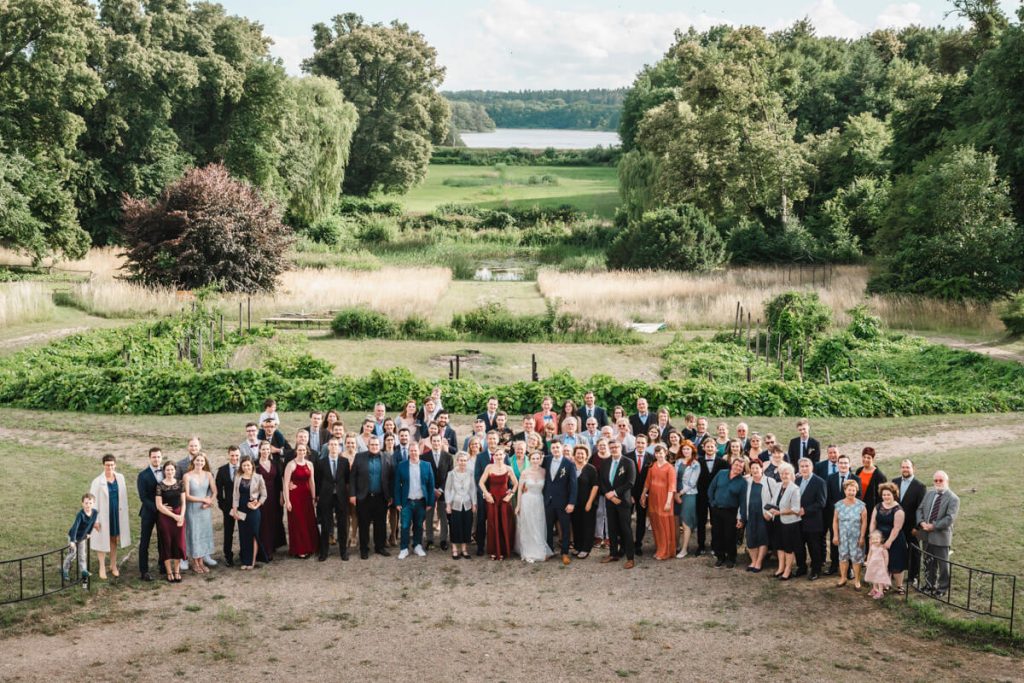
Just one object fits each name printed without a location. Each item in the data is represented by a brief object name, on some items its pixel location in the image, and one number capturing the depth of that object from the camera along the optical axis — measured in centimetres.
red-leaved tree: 3450
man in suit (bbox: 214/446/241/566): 1298
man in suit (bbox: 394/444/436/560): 1344
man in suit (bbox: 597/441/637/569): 1322
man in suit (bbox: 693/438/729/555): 1346
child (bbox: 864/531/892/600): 1179
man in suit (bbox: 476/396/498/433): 1527
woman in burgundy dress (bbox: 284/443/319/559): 1309
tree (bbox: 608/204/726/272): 4244
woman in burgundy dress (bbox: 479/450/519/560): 1330
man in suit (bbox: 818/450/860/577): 1249
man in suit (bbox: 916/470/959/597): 1172
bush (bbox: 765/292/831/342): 2681
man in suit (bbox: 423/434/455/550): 1370
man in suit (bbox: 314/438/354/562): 1327
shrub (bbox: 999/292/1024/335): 2897
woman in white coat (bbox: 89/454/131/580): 1231
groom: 1333
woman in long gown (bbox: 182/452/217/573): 1263
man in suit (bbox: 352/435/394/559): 1334
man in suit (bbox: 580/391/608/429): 1565
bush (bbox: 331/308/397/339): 2948
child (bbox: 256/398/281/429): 1452
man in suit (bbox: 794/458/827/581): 1238
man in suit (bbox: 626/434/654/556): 1368
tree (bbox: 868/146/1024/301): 3362
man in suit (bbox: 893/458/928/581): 1205
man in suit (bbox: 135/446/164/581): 1249
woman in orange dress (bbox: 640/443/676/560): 1330
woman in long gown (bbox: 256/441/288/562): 1302
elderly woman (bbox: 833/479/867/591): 1209
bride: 1329
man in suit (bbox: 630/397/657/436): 1534
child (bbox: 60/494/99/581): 1207
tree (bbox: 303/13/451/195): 7050
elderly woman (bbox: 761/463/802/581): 1245
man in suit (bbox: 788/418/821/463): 1386
